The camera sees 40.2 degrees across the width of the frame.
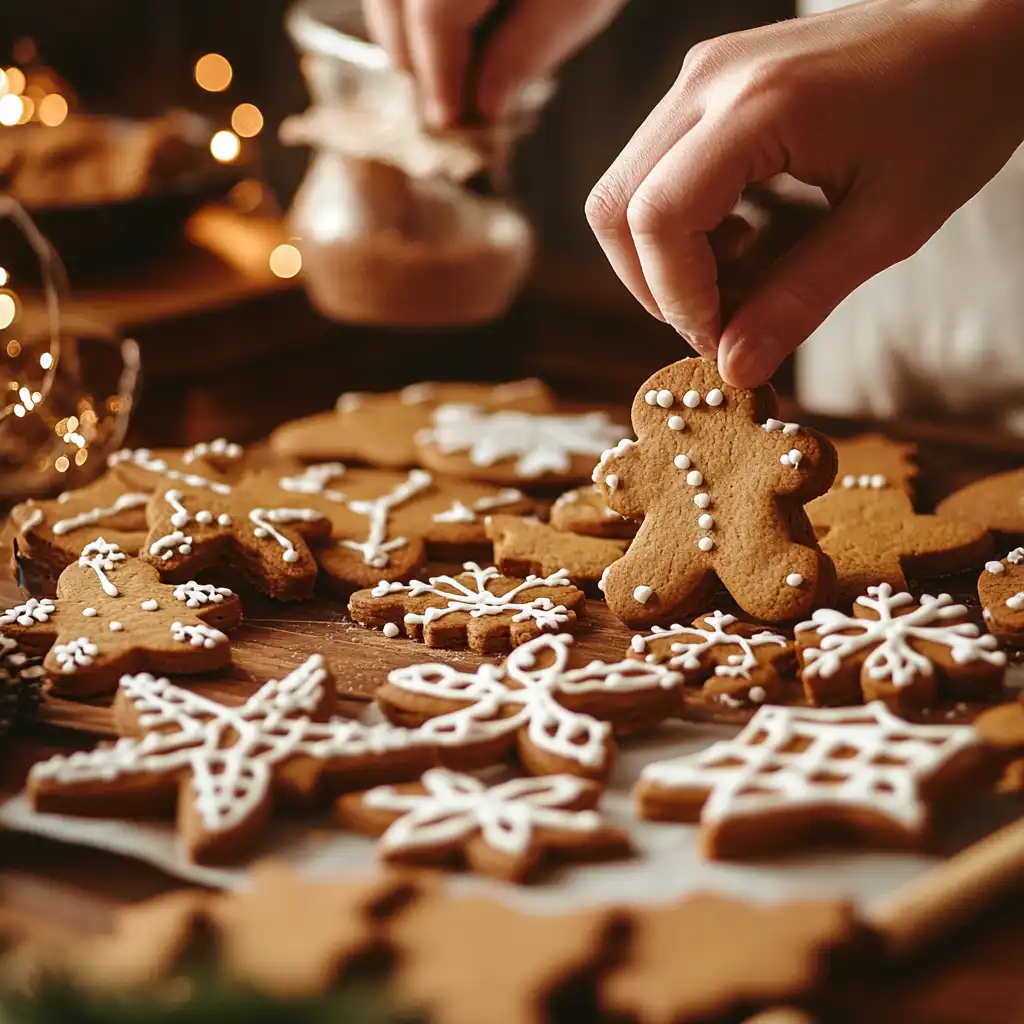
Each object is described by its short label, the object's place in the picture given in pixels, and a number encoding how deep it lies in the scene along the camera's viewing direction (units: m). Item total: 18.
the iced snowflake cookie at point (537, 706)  0.96
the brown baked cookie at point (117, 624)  1.09
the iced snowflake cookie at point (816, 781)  0.87
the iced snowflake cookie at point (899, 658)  1.03
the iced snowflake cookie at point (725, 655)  1.06
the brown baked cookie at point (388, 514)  1.30
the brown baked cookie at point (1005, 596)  1.12
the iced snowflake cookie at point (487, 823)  0.86
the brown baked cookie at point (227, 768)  0.90
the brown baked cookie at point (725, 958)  0.74
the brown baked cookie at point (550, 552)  1.26
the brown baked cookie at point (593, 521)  1.33
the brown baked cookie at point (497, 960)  0.74
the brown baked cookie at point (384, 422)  1.59
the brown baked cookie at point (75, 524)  1.33
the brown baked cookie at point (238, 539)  1.27
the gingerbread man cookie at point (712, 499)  1.15
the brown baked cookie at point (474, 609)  1.15
